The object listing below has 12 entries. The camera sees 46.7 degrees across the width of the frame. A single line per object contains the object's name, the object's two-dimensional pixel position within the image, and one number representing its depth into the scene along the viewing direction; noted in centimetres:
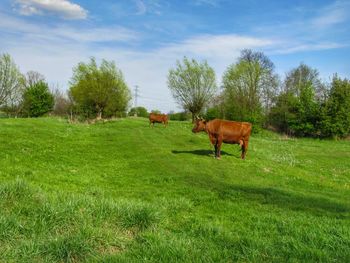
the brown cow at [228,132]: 2028
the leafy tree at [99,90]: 6391
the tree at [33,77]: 9299
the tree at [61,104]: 8644
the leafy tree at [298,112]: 5500
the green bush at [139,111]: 9758
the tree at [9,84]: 6550
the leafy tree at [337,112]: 5228
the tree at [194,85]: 6781
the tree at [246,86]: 6175
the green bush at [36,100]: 6731
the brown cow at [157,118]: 4925
